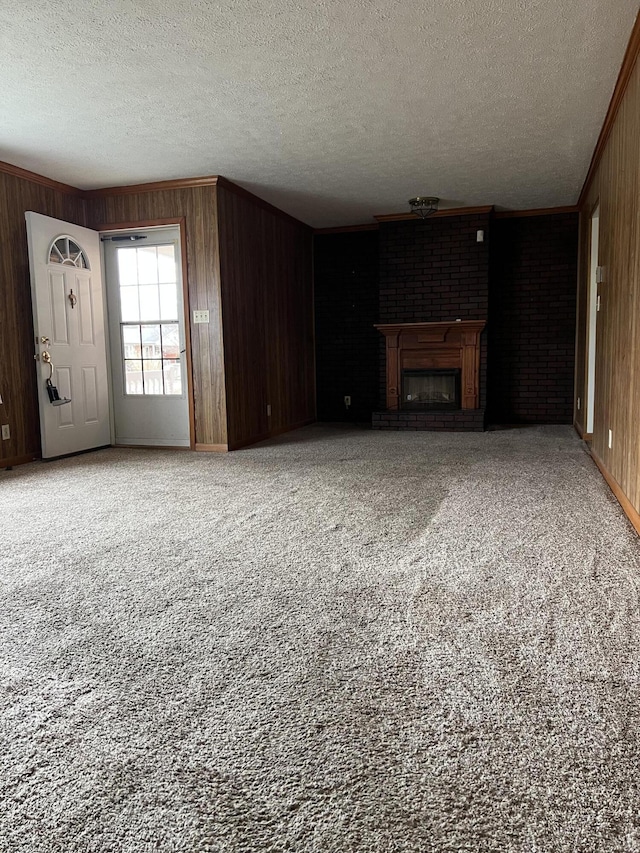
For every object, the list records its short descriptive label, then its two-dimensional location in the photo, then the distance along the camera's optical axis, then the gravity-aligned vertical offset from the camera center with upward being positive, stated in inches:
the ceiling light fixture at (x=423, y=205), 248.3 +57.7
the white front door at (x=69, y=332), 203.0 +9.2
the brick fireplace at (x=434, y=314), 276.5 +16.3
